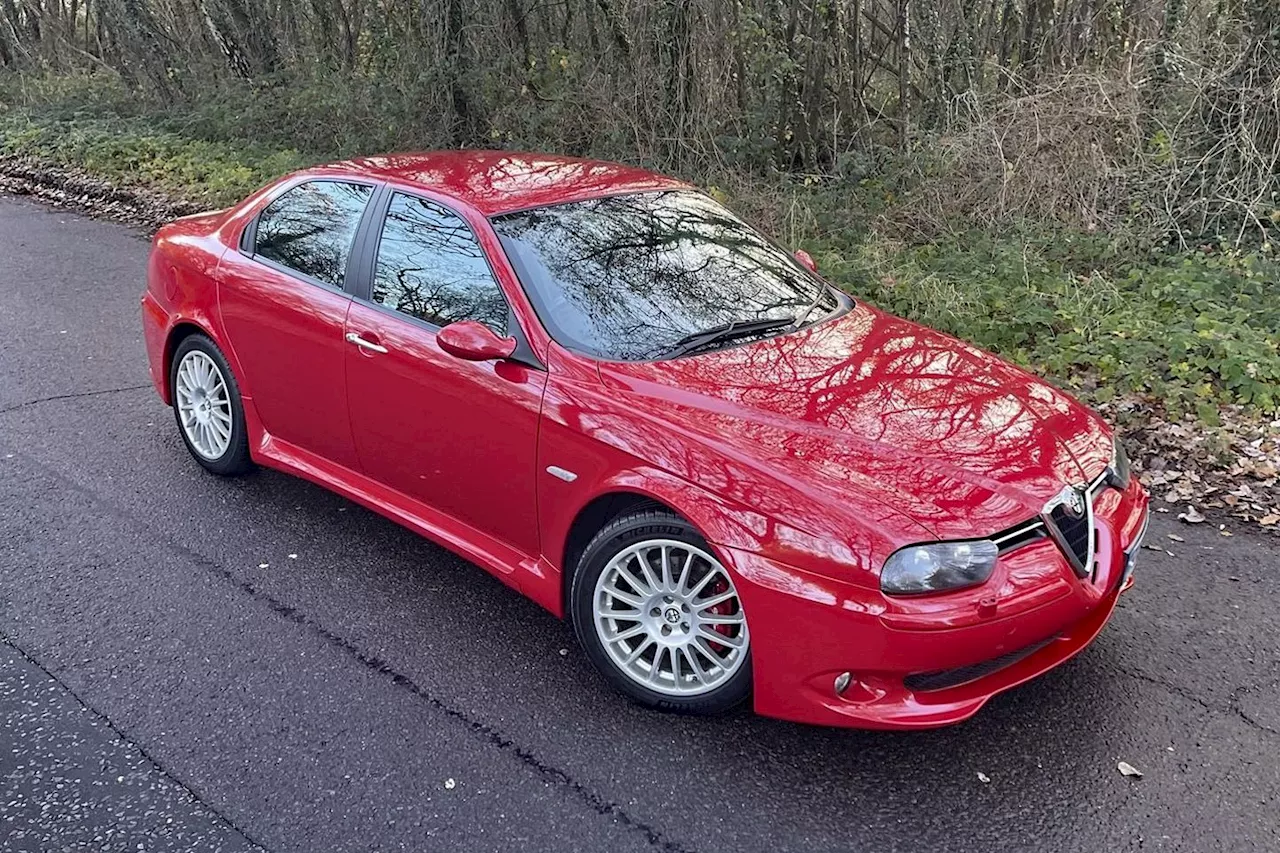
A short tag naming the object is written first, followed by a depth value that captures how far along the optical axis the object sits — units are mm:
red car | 2846
